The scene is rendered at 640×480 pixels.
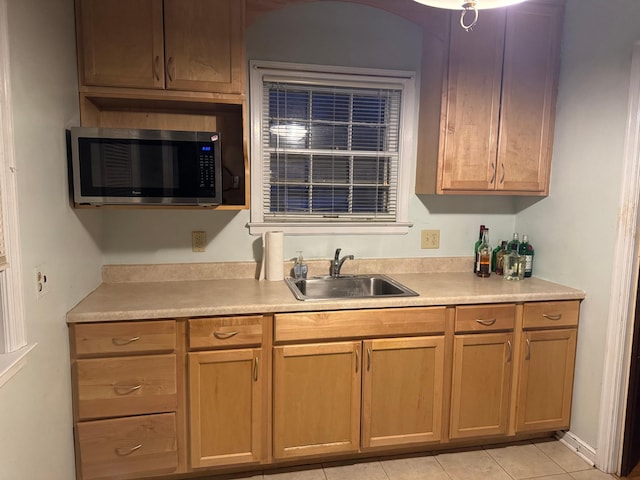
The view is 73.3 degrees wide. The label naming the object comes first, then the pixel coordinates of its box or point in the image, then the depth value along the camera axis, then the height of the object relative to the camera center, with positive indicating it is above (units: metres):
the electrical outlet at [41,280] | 1.55 -0.33
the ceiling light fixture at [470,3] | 1.14 +0.53
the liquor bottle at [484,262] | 2.64 -0.38
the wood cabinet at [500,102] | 2.34 +0.55
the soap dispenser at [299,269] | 2.49 -0.42
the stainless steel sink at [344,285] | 2.47 -0.52
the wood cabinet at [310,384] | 1.89 -0.90
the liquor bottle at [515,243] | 2.69 -0.27
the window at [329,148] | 2.46 +0.29
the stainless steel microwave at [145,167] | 1.85 +0.12
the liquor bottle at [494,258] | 2.73 -0.37
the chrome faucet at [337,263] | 2.51 -0.39
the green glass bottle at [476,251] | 2.73 -0.33
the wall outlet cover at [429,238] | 2.72 -0.25
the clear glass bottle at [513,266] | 2.56 -0.39
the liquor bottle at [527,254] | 2.61 -0.32
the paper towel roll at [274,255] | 2.38 -0.33
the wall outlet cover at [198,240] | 2.44 -0.26
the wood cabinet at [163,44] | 1.91 +0.68
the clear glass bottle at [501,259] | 2.69 -0.37
